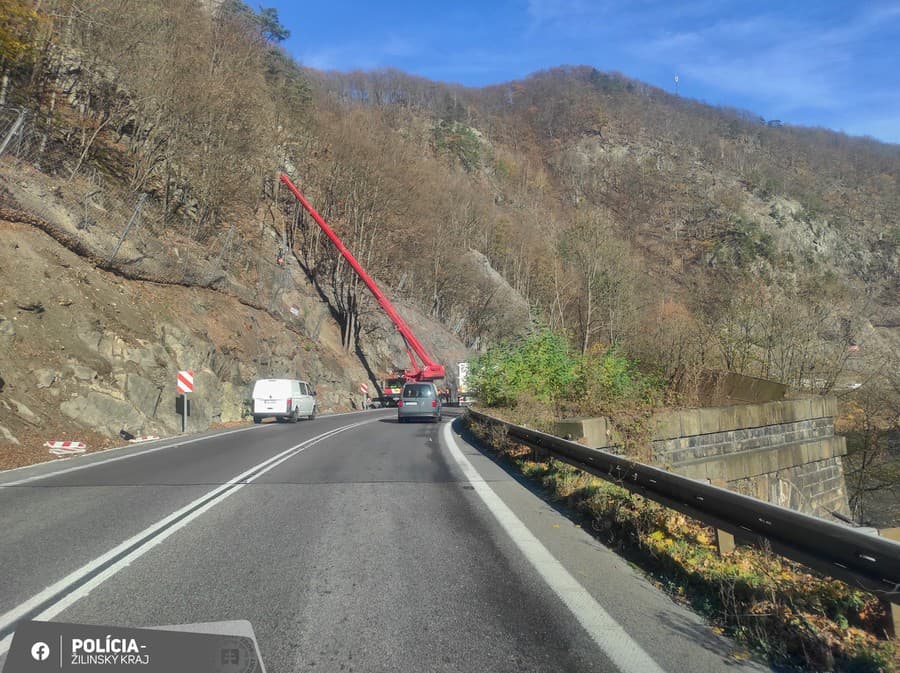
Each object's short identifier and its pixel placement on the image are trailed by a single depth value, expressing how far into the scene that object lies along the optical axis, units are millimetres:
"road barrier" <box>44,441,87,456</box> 13541
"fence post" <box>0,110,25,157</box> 17484
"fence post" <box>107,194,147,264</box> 21750
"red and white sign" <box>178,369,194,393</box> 19891
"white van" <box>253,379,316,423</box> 24938
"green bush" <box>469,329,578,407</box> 17016
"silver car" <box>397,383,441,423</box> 25297
